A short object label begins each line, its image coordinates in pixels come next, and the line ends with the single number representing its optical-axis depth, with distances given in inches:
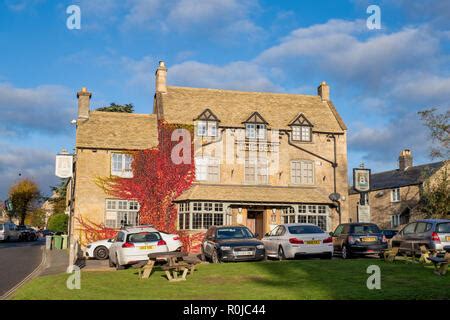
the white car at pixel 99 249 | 1091.3
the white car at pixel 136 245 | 778.2
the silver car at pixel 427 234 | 751.7
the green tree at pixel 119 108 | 2645.2
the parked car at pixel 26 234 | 2181.3
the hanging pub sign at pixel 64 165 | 768.9
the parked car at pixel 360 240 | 891.4
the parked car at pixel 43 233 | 3079.7
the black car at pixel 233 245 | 791.1
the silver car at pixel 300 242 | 827.4
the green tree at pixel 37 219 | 4505.4
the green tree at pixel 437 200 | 1685.5
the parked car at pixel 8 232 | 1936.5
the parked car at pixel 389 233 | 1547.4
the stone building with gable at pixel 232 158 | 1294.3
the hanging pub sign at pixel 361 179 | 1217.4
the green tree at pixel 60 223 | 2079.2
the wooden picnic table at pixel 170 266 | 597.3
